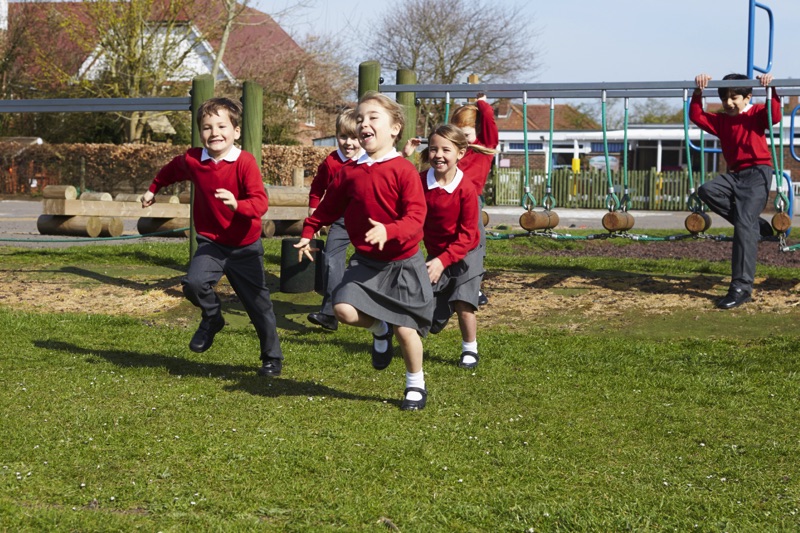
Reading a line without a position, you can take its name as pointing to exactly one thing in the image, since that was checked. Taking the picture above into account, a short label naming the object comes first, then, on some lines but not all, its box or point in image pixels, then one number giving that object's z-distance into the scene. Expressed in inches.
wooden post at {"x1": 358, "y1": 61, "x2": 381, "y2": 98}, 340.5
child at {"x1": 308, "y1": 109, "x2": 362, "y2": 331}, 278.5
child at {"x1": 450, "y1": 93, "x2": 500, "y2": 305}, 276.2
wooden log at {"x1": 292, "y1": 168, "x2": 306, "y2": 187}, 731.4
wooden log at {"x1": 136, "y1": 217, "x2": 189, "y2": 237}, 641.9
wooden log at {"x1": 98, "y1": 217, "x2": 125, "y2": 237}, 626.5
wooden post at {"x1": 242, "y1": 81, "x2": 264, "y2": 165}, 355.3
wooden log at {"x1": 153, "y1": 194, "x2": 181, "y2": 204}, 637.7
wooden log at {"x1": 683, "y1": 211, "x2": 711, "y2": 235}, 344.5
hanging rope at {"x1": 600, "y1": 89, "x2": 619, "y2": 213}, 352.8
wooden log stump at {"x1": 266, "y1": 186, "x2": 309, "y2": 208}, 634.8
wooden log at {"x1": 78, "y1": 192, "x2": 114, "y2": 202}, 640.4
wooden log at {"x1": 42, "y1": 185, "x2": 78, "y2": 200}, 622.5
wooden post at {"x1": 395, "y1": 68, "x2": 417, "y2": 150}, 330.3
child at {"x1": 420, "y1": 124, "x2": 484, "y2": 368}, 227.1
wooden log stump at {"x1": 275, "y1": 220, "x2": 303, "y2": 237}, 649.6
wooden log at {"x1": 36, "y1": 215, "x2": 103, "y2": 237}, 615.2
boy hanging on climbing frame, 331.3
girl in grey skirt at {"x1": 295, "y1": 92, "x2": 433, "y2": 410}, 201.3
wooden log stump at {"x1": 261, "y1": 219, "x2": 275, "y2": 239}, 626.8
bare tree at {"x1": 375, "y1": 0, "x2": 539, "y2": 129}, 1632.6
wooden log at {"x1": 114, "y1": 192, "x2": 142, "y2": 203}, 649.6
